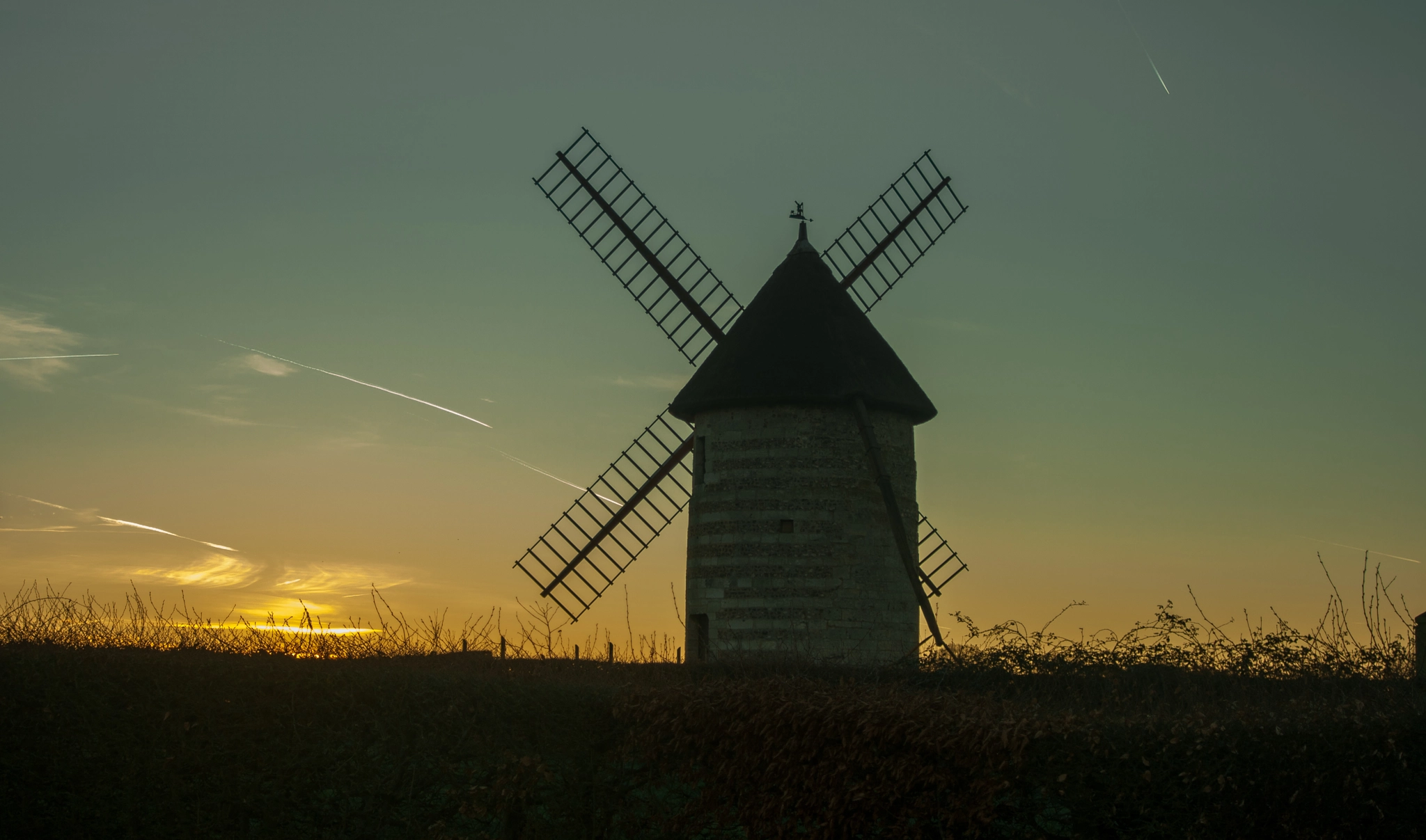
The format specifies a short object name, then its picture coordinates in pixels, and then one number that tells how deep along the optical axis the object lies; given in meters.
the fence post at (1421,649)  11.50
